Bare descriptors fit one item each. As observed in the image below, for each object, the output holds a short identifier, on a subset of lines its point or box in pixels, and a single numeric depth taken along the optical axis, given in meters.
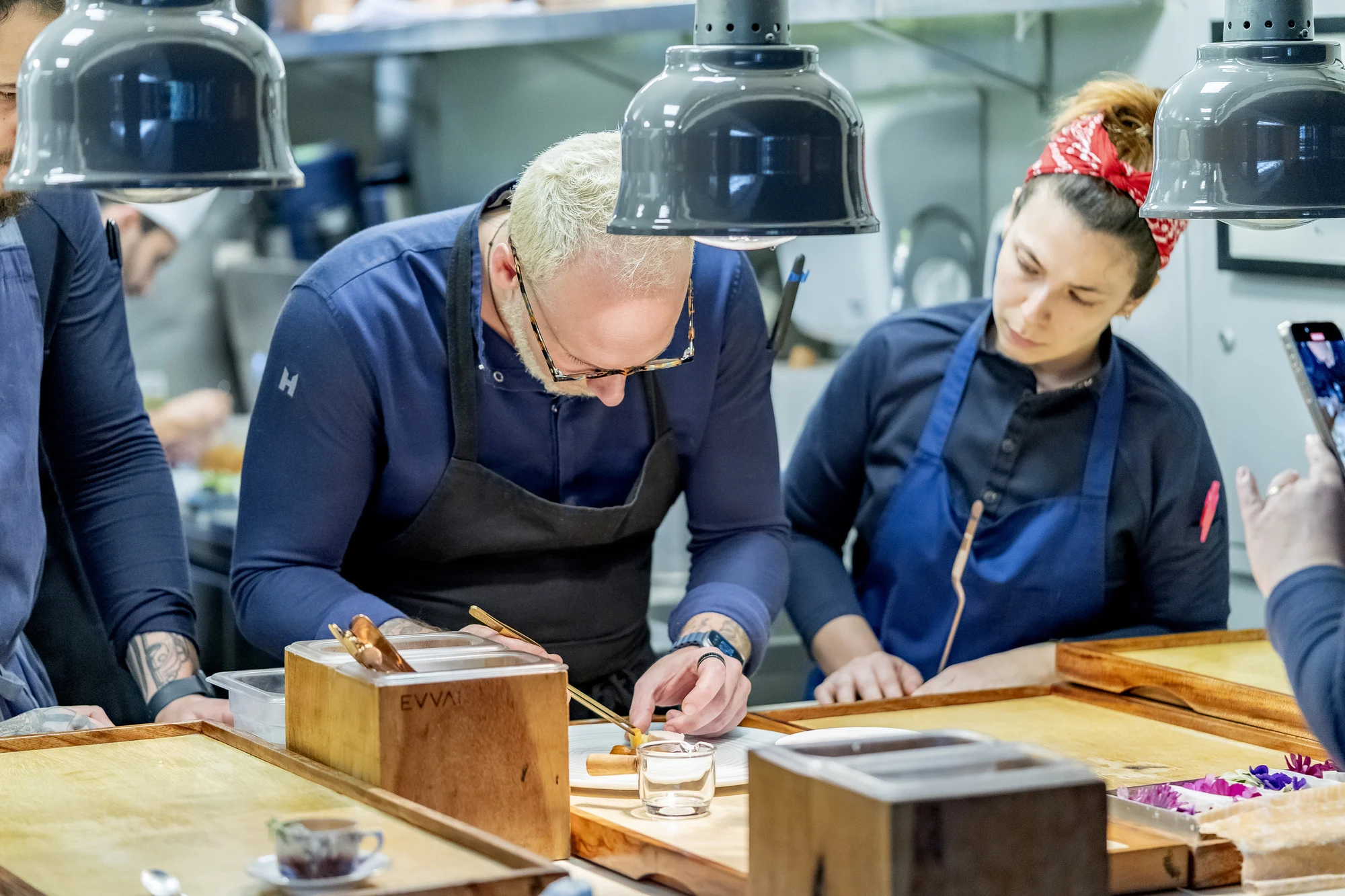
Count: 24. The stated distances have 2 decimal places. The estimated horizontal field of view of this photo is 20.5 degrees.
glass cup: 3.31
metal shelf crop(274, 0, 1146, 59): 4.66
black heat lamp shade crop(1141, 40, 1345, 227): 3.34
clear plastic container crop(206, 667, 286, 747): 3.43
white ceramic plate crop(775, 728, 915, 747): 3.02
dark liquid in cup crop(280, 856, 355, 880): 2.95
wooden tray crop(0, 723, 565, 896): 2.99
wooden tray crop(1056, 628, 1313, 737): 3.66
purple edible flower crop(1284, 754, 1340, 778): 3.44
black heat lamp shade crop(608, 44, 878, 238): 3.12
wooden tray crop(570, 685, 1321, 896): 3.17
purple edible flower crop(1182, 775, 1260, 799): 3.35
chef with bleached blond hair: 3.64
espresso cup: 2.95
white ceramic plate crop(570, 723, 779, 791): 3.41
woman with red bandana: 4.01
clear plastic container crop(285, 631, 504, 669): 3.32
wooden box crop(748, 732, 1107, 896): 2.85
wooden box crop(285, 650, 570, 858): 3.20
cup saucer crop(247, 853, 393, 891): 2.95
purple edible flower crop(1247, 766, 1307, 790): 3.38
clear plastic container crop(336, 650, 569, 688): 3.21
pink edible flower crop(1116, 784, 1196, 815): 3.29
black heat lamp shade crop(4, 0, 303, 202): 3.08
